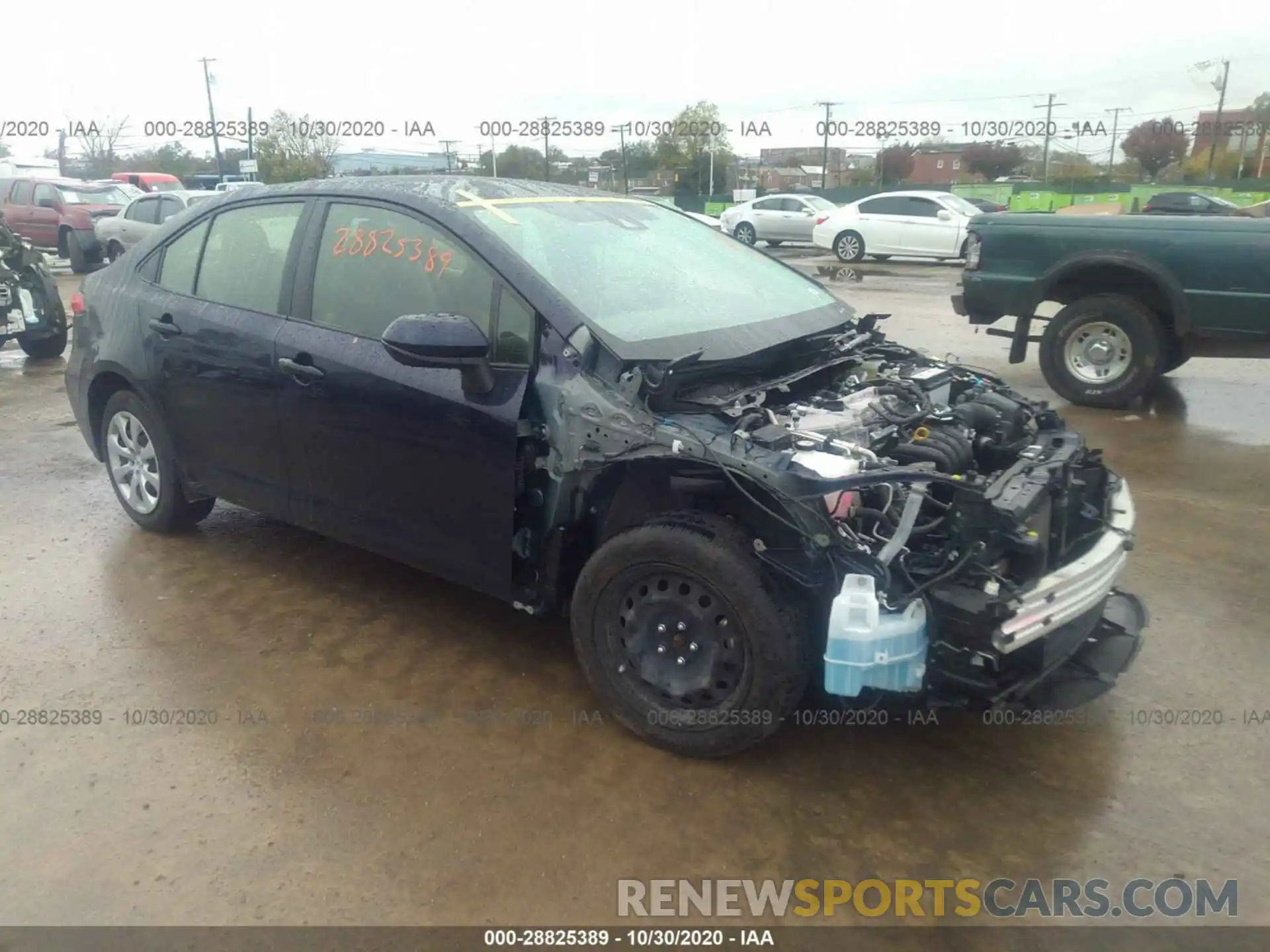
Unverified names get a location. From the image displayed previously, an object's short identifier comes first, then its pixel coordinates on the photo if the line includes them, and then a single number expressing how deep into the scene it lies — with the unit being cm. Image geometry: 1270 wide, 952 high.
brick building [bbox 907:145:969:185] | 5731
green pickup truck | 681
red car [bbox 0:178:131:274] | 1995
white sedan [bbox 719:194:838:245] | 2342
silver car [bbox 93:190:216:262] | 1739
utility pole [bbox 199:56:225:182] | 4659
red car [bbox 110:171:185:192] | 2623
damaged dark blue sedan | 280
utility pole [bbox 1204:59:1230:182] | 4478
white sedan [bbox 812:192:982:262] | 1920
